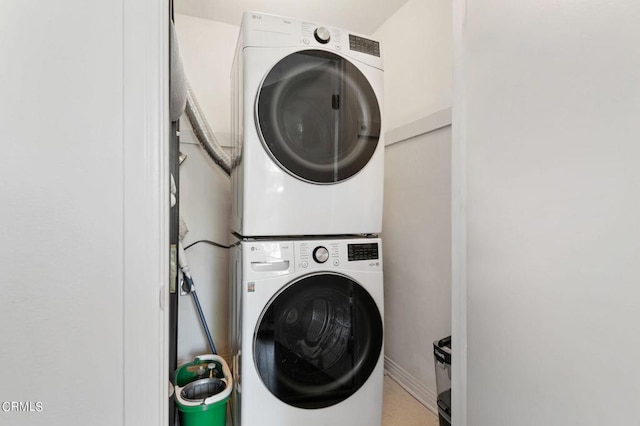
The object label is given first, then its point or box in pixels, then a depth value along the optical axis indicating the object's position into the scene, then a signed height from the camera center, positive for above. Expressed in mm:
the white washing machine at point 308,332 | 1200 -502
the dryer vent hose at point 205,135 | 1635 +459
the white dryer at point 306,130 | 1249 +367
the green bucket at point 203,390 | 1201 -771
